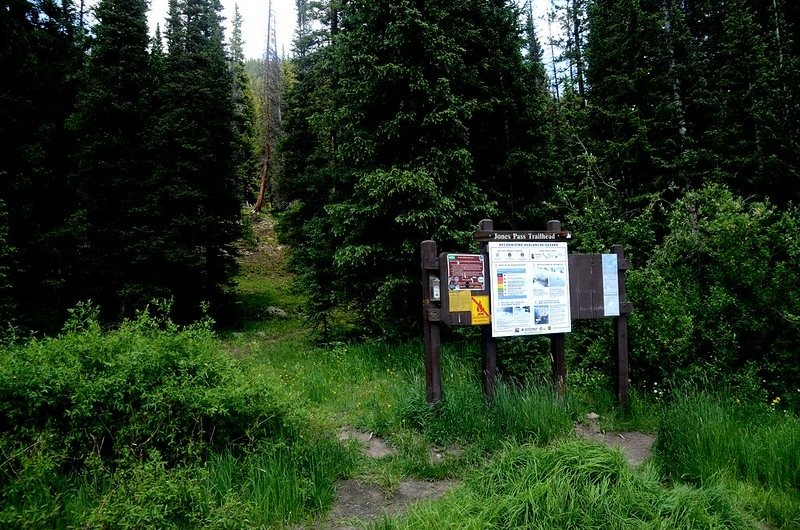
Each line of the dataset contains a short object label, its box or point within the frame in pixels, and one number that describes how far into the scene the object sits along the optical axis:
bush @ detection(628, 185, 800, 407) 6.40
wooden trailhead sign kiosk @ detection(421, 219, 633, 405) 5.61
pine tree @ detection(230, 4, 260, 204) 28.80
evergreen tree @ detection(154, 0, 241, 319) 17.00
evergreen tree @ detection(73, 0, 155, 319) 14.79
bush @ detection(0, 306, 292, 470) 3.78
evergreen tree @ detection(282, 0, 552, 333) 9.23
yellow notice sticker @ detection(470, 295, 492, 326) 5.61
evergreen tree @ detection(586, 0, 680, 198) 17.28
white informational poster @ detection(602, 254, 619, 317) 6.53
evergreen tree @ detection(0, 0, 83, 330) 13.58
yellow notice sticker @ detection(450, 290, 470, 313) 5.55
